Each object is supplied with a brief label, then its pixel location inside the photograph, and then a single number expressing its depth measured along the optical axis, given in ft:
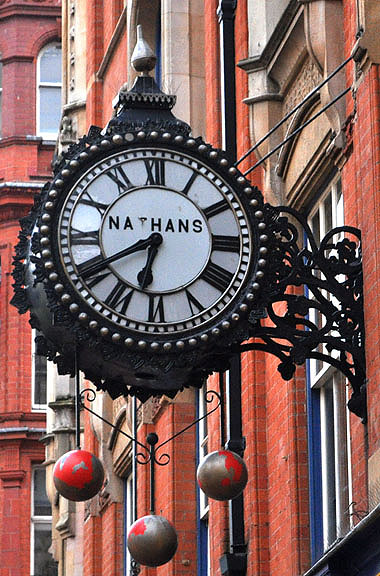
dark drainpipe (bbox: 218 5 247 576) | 48.01
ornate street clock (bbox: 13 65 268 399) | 35.58
